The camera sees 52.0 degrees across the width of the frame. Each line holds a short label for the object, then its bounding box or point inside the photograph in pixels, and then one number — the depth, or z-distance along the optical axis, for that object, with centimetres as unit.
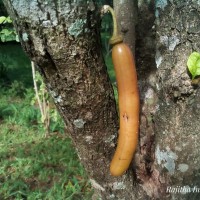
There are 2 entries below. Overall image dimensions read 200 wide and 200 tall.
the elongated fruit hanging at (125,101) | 27
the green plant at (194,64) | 25
